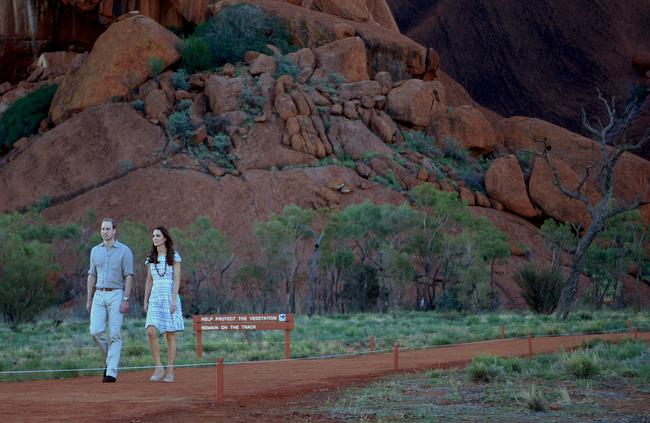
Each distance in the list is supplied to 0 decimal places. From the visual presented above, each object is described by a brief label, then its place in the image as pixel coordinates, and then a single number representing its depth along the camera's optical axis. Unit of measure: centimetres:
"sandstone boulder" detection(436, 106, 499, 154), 6769
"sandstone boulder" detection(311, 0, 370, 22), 7669
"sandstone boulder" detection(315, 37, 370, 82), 6706
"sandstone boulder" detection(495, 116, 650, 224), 6550
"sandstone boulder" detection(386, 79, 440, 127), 6606
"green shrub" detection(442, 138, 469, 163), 6625
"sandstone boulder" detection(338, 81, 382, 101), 6506
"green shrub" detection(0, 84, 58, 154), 6644
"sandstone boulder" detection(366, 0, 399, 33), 8400
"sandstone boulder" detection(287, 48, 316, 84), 6567
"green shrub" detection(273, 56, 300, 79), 6500
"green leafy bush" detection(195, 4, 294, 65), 6706
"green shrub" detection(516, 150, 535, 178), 6519
